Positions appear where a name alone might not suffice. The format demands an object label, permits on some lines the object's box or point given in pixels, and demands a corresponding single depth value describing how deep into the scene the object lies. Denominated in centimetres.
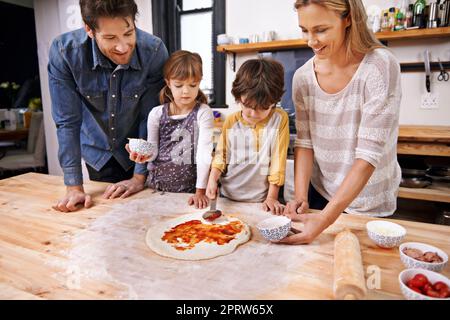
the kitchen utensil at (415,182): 234
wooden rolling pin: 69
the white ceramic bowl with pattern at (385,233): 89
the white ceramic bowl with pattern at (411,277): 66
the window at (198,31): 345
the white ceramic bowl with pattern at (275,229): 92
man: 127
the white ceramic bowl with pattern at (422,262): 77
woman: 103
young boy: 133
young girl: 143
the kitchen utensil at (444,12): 236
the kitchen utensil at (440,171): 241
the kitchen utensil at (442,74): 254
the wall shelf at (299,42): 241
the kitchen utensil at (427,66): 254
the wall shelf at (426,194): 223
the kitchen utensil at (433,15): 239
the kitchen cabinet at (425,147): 223
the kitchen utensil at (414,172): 239
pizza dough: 93
